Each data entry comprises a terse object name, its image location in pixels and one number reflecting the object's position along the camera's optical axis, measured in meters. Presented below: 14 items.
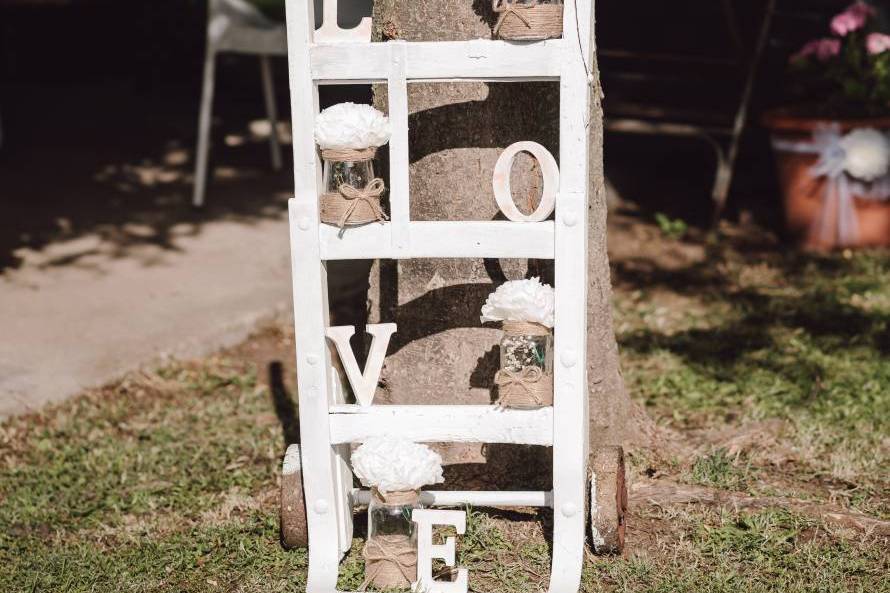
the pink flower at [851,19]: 5.38
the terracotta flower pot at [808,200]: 5.33
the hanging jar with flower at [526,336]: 2.53
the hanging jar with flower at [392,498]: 2.51
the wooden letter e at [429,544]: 2.58
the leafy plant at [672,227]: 5.78
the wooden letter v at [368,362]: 2.62
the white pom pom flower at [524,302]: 2.52
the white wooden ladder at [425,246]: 2.43
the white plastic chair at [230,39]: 5.82
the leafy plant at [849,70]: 5.31
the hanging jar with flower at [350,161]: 2.45
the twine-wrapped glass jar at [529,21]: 2.39
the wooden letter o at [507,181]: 2.48
